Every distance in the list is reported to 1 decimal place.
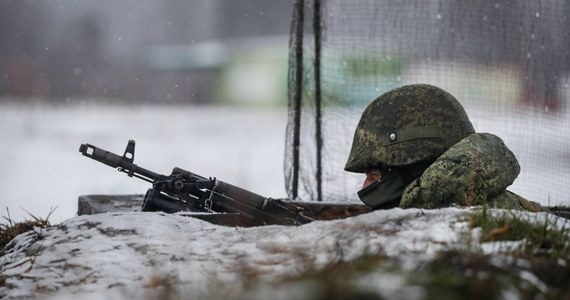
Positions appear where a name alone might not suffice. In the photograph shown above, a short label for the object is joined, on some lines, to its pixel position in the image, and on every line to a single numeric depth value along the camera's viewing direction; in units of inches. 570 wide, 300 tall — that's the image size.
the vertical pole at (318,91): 765.3
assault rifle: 504.4
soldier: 466.3
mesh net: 824.3
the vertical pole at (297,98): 747.4
